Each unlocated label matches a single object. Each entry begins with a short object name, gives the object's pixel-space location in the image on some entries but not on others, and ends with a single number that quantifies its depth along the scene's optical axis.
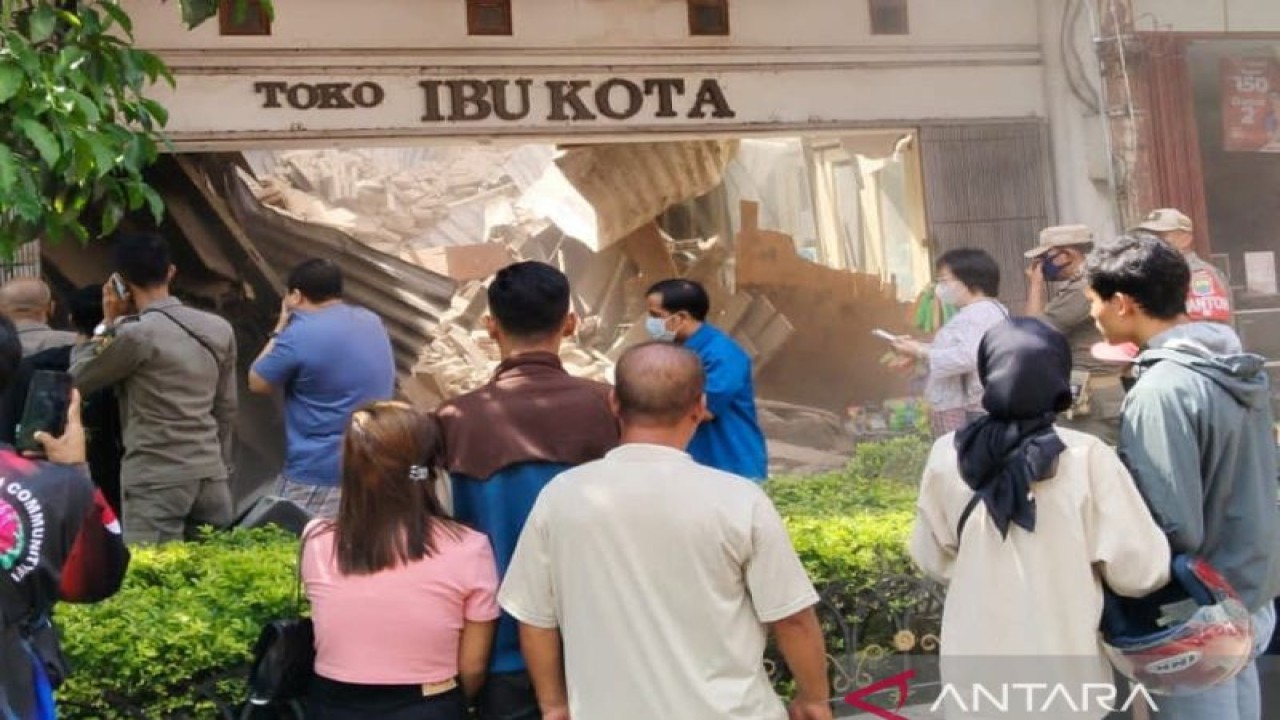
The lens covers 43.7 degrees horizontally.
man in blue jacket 6.87
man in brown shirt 3.98
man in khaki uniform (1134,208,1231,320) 7.24
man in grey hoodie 4.01
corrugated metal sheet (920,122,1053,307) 10.02
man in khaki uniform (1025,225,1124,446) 7.15
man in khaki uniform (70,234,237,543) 6.40
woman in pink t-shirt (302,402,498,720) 3.81
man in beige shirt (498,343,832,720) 3.53
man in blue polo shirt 6.39
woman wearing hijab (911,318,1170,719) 3.83
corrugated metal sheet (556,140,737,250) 11.57
